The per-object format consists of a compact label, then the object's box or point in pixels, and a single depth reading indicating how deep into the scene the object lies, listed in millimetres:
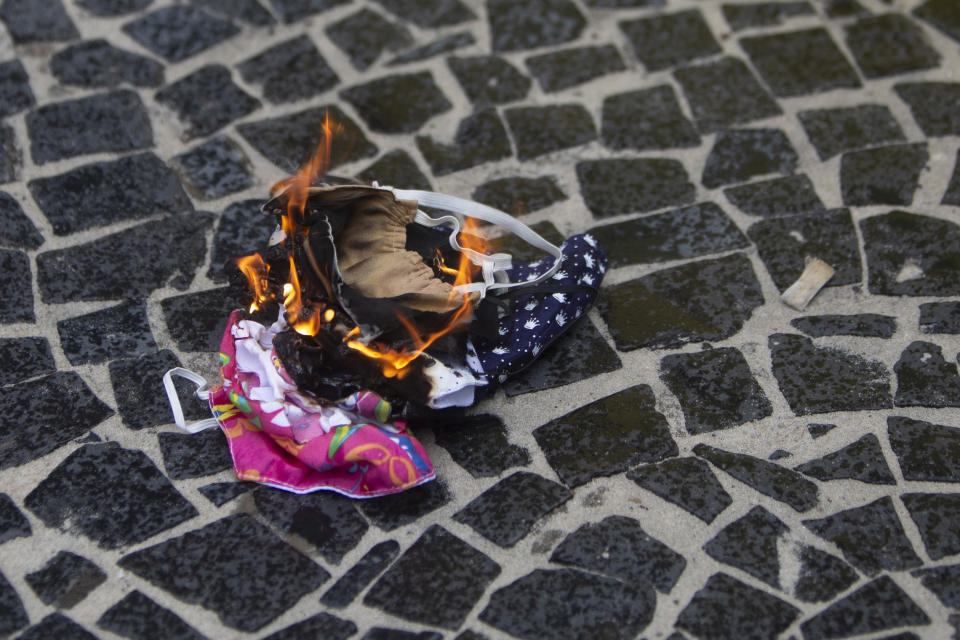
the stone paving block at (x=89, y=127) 3482
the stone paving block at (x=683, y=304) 2990
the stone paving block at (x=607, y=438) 2632
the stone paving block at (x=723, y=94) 3721
